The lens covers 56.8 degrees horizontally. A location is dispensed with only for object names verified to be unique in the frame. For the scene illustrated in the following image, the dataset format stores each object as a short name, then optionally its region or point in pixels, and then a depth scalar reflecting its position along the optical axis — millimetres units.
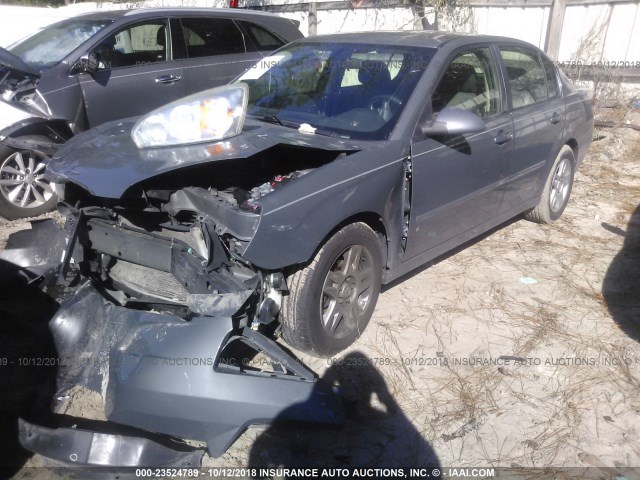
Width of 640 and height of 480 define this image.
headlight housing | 3068
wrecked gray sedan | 2693
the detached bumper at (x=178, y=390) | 2553
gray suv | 5234
